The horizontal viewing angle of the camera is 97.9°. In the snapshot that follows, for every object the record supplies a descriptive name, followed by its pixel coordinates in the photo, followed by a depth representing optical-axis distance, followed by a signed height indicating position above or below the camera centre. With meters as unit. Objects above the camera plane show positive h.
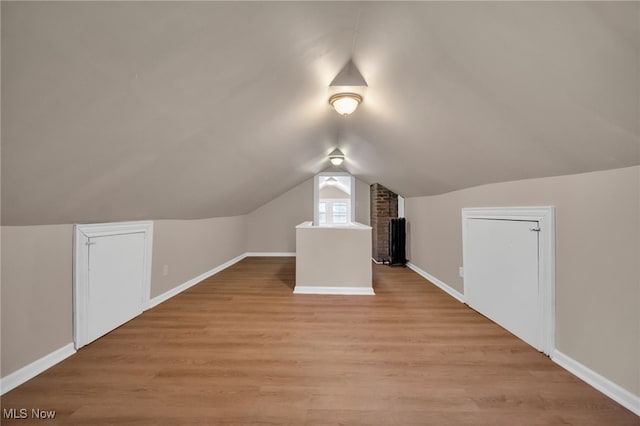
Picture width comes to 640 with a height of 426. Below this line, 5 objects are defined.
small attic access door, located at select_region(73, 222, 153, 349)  2.18 -0.54
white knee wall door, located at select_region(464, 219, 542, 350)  2.25 -0.56
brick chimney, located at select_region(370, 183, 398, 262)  6.11 -0.02
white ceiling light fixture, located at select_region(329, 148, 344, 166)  5.06 +1.07
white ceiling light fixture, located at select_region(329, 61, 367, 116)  2.37 +1.14
